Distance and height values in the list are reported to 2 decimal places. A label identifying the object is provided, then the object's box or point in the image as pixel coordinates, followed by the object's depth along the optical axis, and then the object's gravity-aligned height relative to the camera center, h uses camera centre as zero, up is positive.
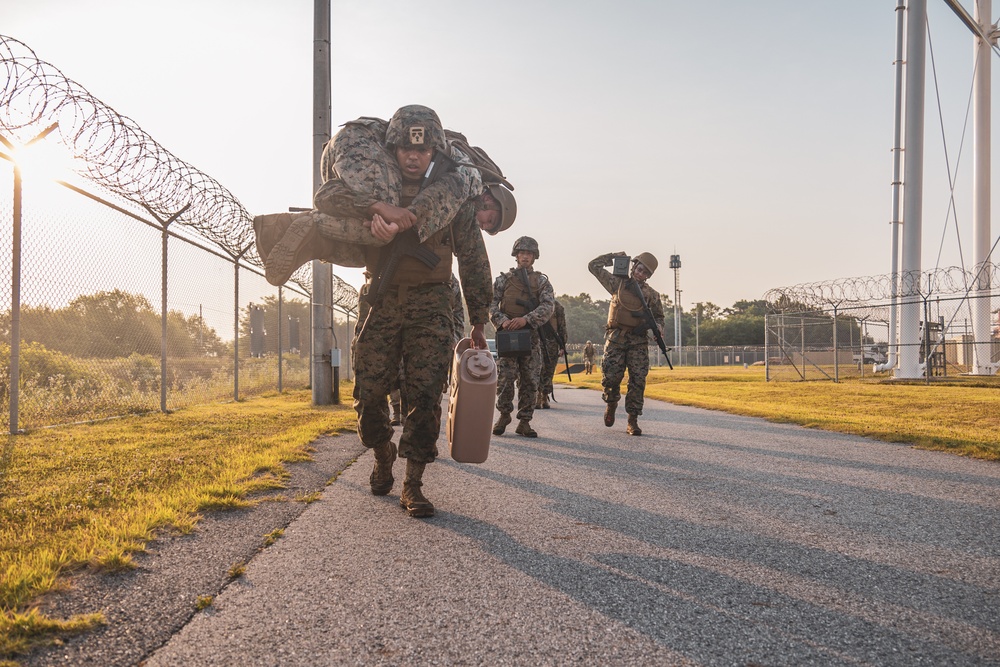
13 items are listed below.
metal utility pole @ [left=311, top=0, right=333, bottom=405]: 11.56 +1.37
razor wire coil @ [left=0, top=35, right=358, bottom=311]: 6.14 +2.11
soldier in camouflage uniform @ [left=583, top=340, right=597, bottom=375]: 29.70 -0.05
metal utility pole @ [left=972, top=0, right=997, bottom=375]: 25.00 +7.90
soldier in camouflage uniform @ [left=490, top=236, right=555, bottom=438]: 8.30 +0.53
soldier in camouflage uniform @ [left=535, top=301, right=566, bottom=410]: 11.24 +0.00
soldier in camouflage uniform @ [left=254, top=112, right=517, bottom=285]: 3.79 +0.80
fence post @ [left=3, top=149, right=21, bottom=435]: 6.31 +0.41
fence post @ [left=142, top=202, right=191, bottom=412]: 9.23 +0.99
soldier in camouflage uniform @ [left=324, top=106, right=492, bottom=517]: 4.02 +0.14
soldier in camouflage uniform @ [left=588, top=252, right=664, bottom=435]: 8.42 +0.23
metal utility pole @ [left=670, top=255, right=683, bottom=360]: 76.62 +8.01
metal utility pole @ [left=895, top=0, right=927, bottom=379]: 20.91 +5.66
